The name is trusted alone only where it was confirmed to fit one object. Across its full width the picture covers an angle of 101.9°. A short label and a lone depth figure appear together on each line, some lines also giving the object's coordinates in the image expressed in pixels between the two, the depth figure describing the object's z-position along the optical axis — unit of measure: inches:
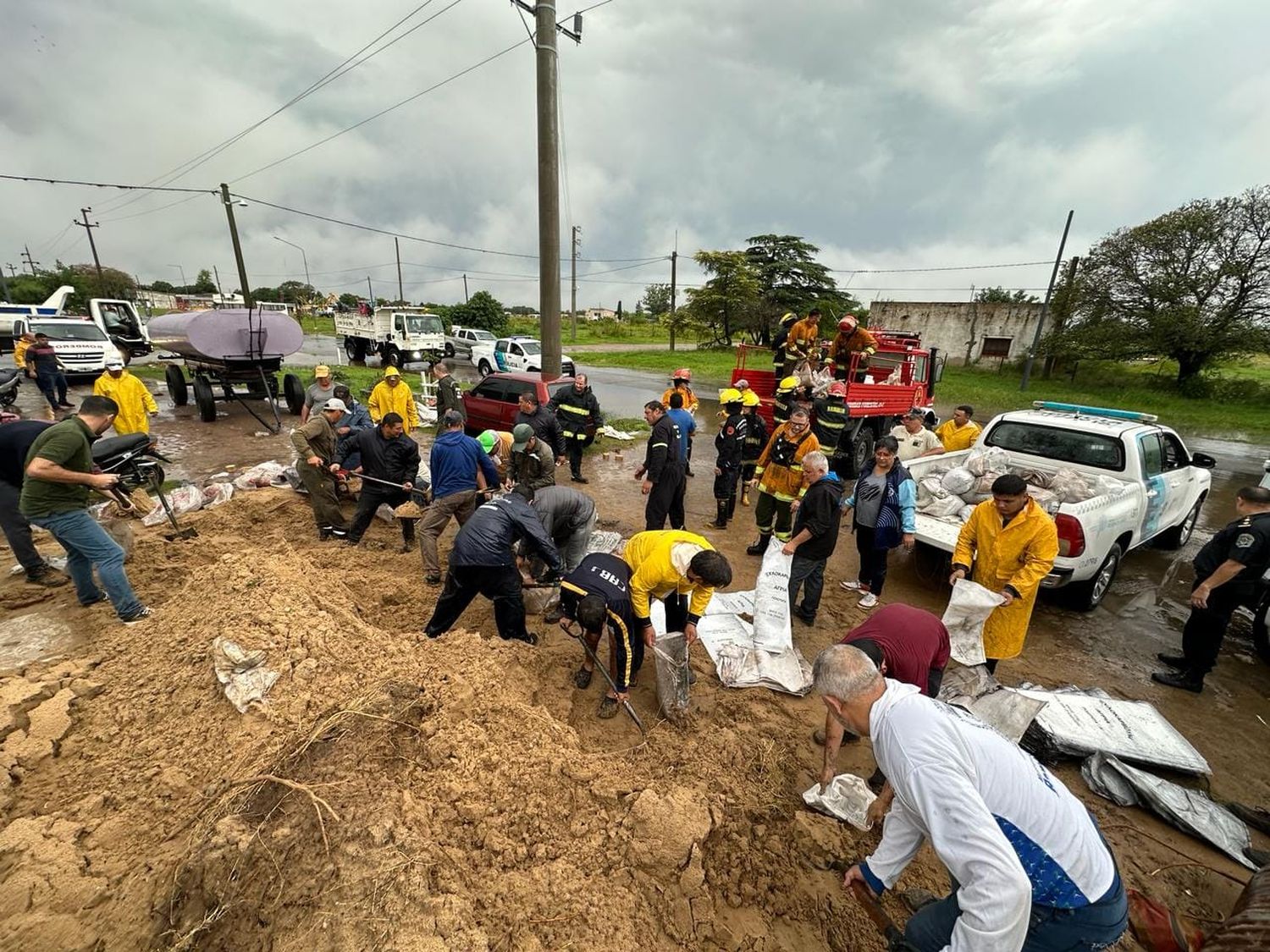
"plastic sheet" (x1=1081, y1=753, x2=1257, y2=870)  96.4
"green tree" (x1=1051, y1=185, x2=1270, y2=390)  637.9
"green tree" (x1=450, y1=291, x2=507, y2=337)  1344.7
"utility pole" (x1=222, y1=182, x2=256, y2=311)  742.4
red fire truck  321.1
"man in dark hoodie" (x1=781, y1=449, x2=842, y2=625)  150.5
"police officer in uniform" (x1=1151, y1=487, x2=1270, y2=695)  124.3
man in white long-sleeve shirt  52.0
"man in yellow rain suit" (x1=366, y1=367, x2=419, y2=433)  272.4
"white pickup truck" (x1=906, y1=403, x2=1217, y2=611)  163.2
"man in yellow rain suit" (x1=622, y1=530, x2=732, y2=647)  106.1
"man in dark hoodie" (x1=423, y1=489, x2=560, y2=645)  129.4
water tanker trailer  383.2
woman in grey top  169.3
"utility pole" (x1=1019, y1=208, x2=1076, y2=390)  669.9
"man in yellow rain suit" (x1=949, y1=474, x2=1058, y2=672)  122.6
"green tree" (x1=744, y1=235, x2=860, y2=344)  1296.8
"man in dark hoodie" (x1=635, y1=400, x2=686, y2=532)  203.6
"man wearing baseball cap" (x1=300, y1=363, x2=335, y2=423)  259.4
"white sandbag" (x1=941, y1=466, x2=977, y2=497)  199.3
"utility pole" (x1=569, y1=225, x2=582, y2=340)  1362.0
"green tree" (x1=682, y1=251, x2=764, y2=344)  1241.4
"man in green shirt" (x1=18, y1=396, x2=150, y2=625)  132.2
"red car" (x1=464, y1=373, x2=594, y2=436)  339.9
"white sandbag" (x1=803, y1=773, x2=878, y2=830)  97.3
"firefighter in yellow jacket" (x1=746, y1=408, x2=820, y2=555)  183.2
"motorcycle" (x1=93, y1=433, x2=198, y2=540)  179.5
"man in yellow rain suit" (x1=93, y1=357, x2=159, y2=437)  249.0
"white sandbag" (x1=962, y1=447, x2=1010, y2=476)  206.5
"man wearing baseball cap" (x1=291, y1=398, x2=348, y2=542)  202.2
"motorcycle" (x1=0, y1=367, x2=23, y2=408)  382.9
